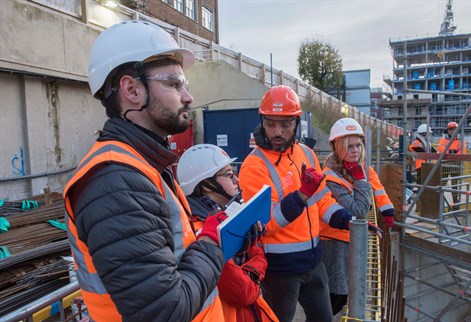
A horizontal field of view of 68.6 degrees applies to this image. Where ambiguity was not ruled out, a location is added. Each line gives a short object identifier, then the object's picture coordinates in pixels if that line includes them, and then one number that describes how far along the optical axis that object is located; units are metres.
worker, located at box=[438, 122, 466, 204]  8.48
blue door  9.77
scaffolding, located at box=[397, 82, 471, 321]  5.86
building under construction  63.25
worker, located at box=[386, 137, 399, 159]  13.98
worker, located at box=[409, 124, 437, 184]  8.73
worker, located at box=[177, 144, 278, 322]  1.79
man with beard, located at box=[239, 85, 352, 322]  2.41
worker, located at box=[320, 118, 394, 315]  3.06
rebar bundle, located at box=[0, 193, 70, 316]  3.60
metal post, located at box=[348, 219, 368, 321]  1.41
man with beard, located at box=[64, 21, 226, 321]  1.01
